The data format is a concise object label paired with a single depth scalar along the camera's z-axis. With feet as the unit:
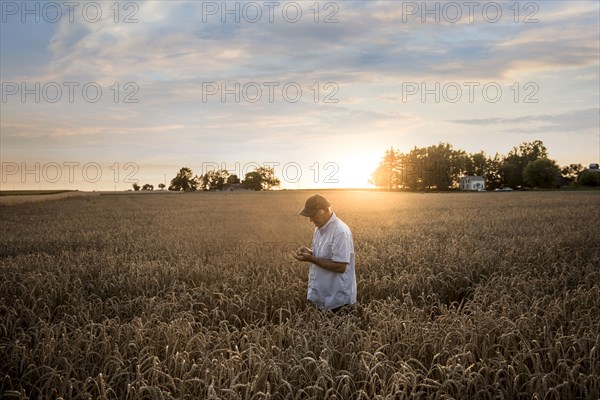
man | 22.02
